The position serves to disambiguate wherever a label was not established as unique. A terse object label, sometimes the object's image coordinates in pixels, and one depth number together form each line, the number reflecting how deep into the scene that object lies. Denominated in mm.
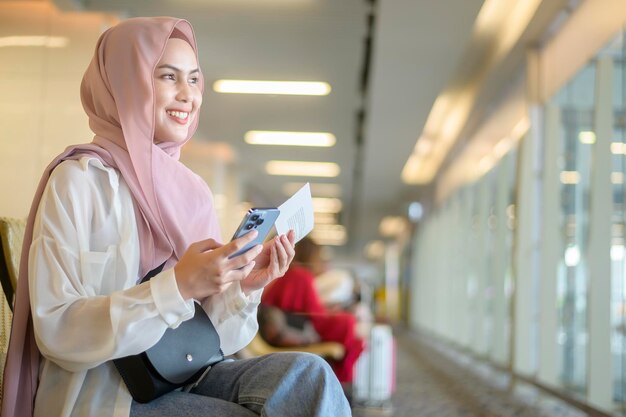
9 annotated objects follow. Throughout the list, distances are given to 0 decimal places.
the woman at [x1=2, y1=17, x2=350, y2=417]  1339
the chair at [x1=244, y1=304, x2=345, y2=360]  5074
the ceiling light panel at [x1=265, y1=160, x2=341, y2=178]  13875
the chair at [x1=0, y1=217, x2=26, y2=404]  1610
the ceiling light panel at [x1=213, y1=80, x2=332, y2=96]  8656
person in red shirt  5328
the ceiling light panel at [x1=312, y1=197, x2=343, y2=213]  18291
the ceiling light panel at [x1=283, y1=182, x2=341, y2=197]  16141
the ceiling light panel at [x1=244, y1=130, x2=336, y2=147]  11447
